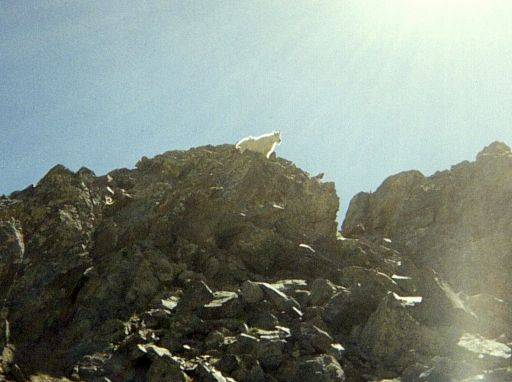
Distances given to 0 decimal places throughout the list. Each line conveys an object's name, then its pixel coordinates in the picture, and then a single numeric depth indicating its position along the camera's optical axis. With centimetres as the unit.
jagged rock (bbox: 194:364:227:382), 1801
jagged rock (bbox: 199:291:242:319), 2261
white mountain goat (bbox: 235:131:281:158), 3638
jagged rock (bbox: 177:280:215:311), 2297
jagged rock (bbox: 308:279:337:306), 2453
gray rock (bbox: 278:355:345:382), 1881
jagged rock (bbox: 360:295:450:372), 2139
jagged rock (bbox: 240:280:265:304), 2354
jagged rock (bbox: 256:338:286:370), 1962
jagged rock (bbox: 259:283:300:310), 2353
